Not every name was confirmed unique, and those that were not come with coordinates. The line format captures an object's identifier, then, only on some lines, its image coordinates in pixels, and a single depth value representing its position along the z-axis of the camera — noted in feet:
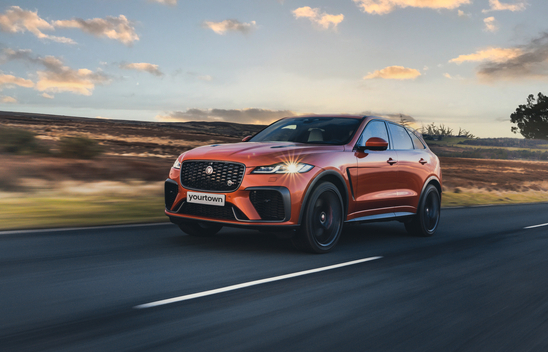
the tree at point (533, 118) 399.44
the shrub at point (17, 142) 57.16
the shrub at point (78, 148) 60.03
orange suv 20.54
